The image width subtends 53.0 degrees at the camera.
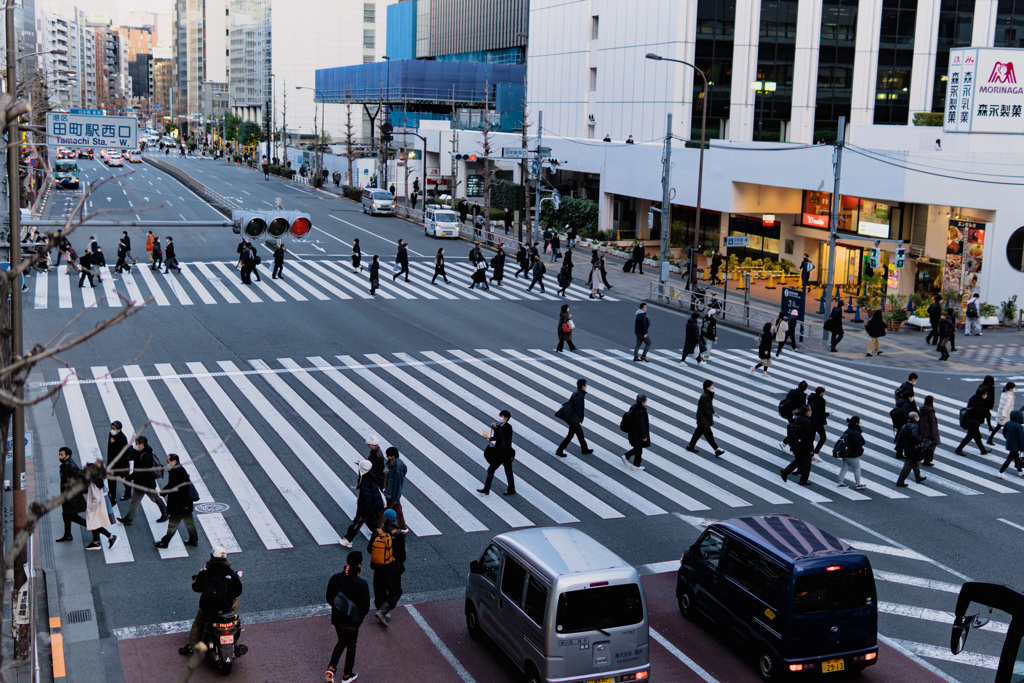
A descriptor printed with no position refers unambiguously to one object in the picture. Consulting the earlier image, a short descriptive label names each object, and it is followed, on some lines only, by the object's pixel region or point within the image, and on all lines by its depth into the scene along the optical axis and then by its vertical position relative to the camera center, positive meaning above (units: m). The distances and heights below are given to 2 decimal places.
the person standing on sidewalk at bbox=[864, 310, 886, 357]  30.80 -4.47
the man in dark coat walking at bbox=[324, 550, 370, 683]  10.60 -4.52
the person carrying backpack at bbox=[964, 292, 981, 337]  34.53 -4.56
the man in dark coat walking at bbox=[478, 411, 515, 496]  16.84 -4.54
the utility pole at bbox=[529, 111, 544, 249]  55.19 -1.31
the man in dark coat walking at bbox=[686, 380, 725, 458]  19.88 -4.61
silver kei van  10.16 -4.44
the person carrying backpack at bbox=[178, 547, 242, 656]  10.85 -4.49
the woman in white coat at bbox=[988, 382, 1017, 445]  21.28 -4.60
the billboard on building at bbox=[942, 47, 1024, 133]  36.06 +3.16
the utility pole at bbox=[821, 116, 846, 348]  34.06 -1.19
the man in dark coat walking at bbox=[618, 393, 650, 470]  18.75 -4.58
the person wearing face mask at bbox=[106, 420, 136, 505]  14.94 -4.19
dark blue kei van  10.85 -4.54
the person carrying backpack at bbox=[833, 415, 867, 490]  17.81 -4.58
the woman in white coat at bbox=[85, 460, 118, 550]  14.04 -4.85
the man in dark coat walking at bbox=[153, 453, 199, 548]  14.01 -4.66
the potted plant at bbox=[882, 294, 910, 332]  35.34 -4.59
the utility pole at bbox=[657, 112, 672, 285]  42.90 -0.76
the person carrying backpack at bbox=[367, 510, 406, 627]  12.09 -4.65
